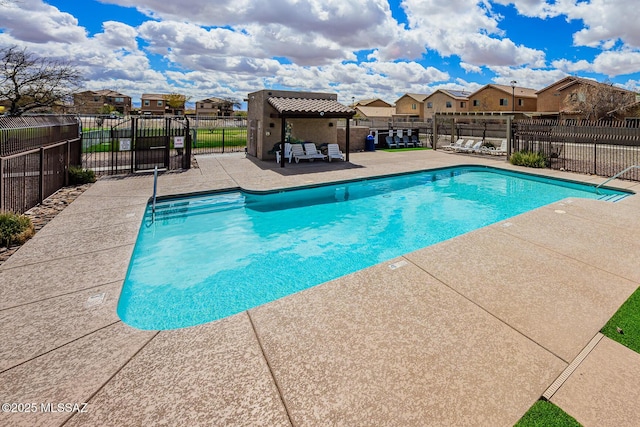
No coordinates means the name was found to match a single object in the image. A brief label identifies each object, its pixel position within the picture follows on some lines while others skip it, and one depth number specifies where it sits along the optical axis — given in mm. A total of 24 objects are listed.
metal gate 12633
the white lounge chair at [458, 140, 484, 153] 19422
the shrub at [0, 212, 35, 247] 5516
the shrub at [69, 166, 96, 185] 10766
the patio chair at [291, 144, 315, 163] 15913
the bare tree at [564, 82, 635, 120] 32312
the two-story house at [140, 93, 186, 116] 82312
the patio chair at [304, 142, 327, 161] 16250
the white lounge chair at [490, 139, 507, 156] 18217
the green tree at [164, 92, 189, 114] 75694
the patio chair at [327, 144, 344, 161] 16267
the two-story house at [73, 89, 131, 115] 69231
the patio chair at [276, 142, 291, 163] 15875
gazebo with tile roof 14639
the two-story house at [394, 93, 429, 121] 60438
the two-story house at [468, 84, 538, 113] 46500
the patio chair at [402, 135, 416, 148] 23453
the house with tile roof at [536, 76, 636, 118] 32625
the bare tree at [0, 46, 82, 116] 19188
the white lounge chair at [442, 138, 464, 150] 20681
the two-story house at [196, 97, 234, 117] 89300
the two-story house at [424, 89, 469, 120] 53000
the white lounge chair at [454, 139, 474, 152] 19945
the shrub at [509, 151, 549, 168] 14422
